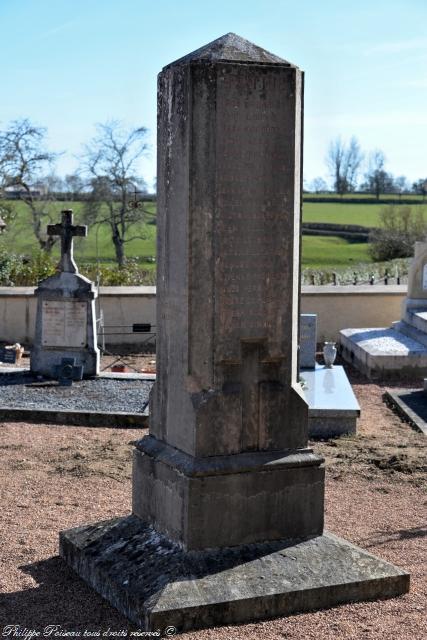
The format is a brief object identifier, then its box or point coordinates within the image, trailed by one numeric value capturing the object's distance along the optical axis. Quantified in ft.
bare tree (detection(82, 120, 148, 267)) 120.47
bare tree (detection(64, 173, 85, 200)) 130.21
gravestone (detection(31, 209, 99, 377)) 45.83
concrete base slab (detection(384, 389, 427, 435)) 36.99
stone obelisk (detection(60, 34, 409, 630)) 17.42
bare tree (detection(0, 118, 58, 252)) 114.83
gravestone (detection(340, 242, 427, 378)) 48.80
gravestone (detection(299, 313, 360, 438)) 34.01
